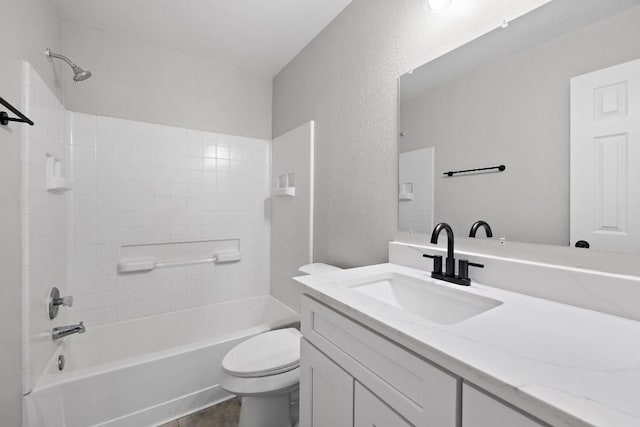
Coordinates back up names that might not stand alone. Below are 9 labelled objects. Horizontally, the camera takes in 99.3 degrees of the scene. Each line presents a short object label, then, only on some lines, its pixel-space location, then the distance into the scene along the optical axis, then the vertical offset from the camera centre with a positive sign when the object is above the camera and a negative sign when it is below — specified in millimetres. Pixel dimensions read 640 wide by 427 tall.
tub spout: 1512 -662
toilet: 1284 -803
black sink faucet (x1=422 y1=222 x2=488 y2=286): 962 -192
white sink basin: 863 -299
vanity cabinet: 488 -397
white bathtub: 1324 -923
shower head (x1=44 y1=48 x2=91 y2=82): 1572 +813
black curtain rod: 997 +369
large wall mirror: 724 +277
